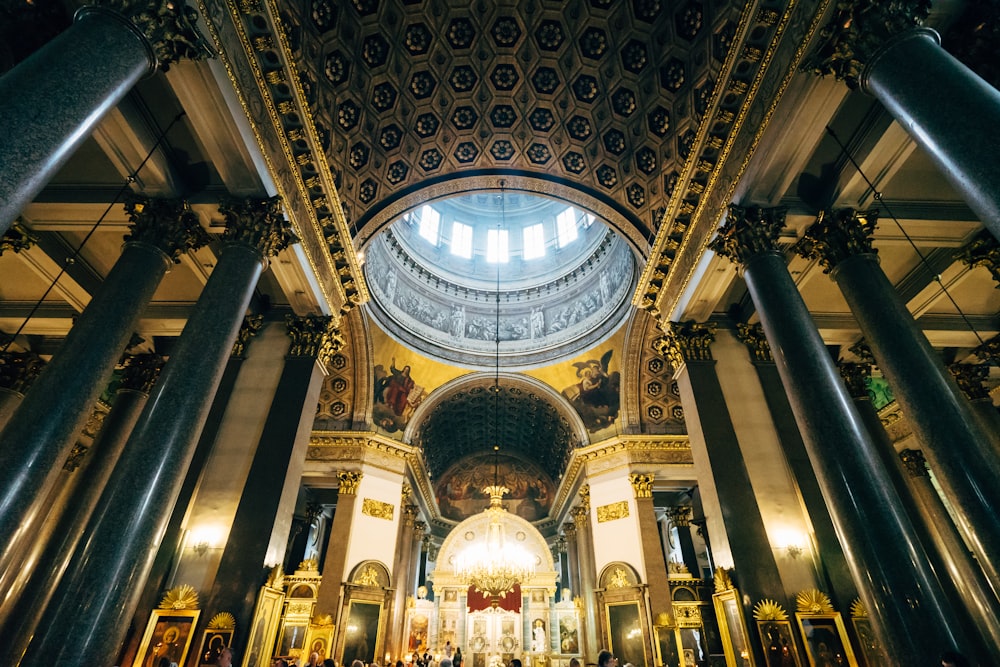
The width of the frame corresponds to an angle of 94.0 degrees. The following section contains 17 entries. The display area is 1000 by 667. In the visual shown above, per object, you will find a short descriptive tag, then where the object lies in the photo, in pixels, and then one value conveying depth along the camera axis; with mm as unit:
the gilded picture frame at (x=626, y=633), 12099
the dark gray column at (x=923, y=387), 3947
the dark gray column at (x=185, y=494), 6270
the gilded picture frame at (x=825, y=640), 5910
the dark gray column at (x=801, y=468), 6504
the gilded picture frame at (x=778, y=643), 6031
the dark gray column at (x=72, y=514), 5945
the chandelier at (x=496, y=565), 12750
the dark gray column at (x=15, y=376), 9398
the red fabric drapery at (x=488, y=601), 18094
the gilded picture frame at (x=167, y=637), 5895
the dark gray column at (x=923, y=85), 3203
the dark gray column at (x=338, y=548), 12305
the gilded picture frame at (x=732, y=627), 6543
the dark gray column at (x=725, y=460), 6738
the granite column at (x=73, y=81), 2953
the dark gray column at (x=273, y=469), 6480
